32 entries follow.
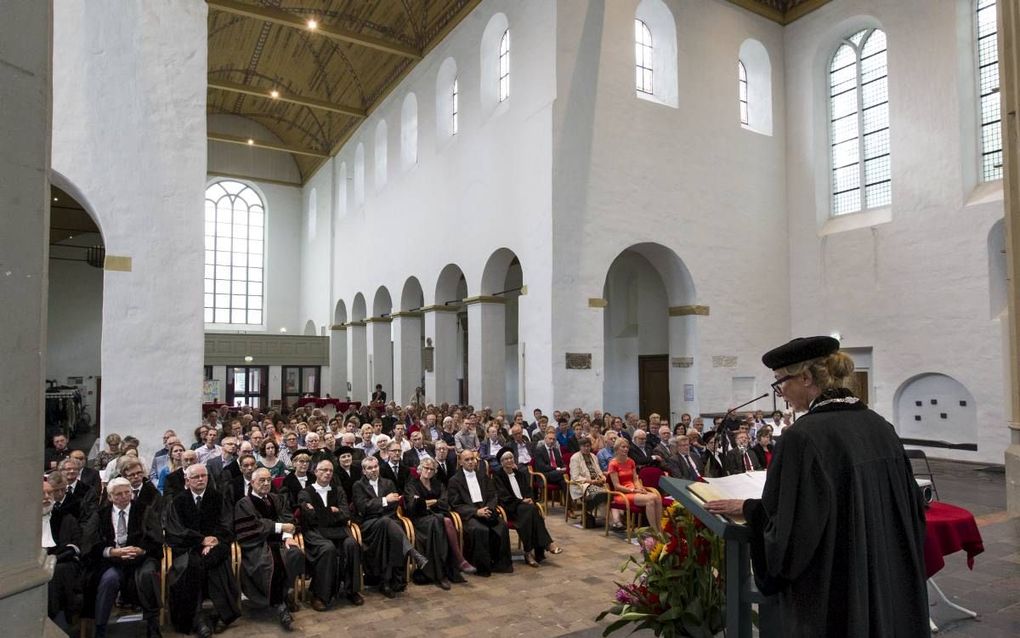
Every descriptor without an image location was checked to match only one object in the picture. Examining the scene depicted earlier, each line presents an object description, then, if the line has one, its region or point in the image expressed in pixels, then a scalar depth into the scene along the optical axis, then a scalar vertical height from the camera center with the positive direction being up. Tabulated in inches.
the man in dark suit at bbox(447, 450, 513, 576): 259.3 -65.3
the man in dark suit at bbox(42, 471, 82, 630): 191.3 -56.5
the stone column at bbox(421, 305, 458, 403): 708.0 -3.6
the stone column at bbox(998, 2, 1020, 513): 229.9 +55.6
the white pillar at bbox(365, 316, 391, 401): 895.1 -2.6
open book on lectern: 97.7 -20.8
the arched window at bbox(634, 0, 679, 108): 600.7 +258.6
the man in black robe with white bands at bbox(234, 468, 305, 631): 214.7 -64.3
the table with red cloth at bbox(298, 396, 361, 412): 809.9 -67.0
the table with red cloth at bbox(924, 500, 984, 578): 157.6 -45.4
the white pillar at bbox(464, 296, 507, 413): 633.0 -3.6
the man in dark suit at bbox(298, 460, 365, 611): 224.7 -65.1
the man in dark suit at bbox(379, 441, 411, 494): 277.6 -48.9
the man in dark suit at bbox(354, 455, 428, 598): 239.0 -65.0
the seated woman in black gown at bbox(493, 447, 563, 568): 273.4 -65.2
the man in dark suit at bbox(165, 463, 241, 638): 204.2 -63.1
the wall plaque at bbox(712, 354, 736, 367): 608.7 -13.2
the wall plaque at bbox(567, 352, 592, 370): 536.7 -10.6
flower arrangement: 126.2 -44.8
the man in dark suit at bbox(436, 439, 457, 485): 293.7 -49.3
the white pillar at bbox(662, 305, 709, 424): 599.8 -8.3
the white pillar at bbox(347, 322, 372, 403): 944.9 -8.2
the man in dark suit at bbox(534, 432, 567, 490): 376.5 -64.1
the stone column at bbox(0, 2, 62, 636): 75.8 +5.0
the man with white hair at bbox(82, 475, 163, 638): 197.9 -60.6
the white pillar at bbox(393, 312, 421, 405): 800.9 -4.9
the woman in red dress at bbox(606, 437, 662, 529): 304.0 -61.1
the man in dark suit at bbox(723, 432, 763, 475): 369.1 -61.3
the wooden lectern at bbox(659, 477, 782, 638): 97.3 -34.0
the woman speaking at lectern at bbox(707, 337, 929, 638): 84.2 -21.8
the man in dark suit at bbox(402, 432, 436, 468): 343.9 -54.8
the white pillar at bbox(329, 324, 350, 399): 1019.9 -19.0
